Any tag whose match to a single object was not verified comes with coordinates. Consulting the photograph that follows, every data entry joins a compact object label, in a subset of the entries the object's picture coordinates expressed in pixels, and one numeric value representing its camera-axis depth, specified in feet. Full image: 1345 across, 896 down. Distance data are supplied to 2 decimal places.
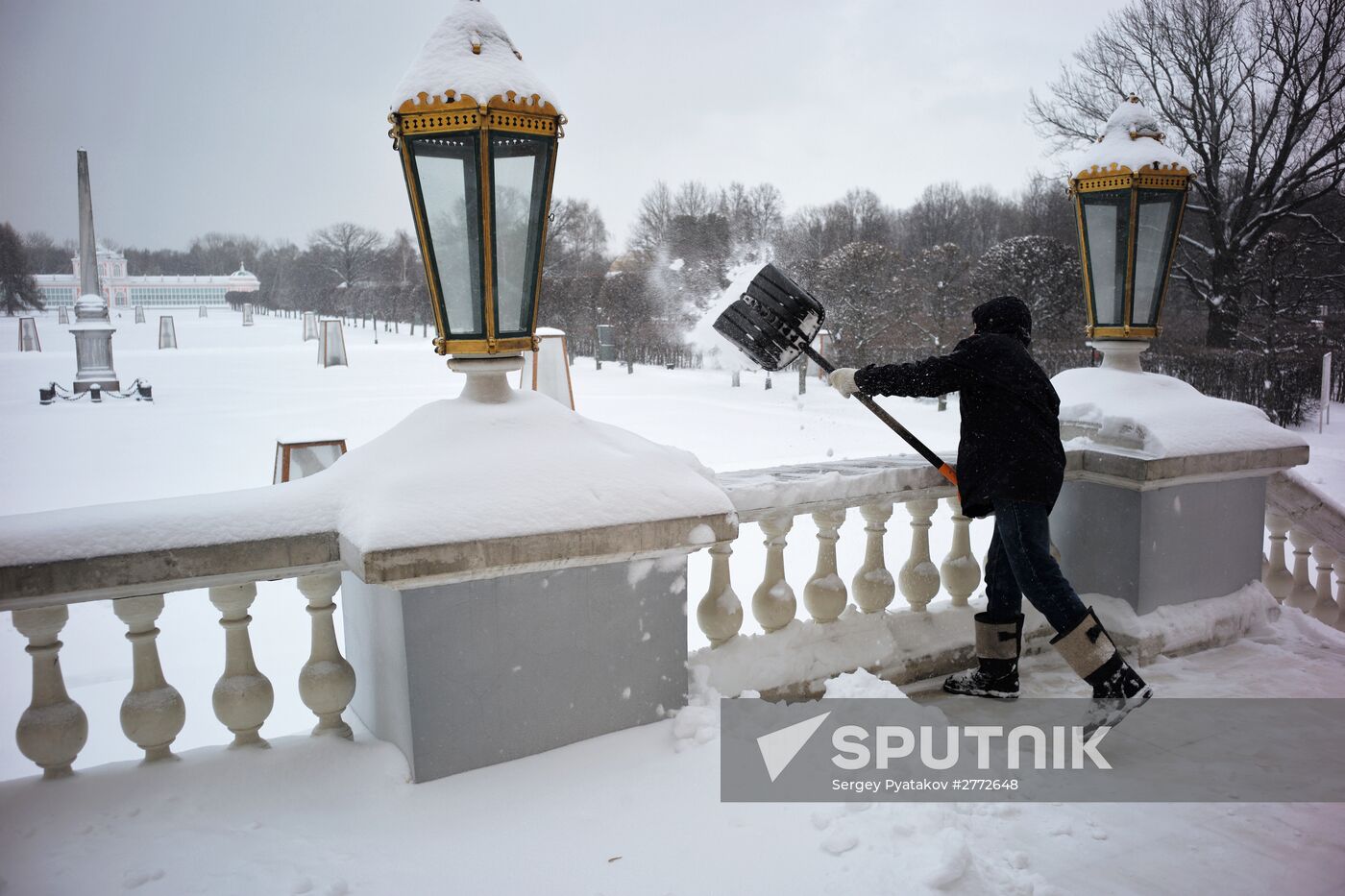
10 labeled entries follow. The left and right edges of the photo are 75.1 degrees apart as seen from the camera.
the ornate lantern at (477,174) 8.82
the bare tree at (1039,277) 69.46
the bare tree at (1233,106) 68.33
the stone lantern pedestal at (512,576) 8.20
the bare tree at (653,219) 134.01
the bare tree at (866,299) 73.26
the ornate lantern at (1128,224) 15.12
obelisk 56.85
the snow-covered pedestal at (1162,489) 13.67
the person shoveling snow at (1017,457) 11.19
